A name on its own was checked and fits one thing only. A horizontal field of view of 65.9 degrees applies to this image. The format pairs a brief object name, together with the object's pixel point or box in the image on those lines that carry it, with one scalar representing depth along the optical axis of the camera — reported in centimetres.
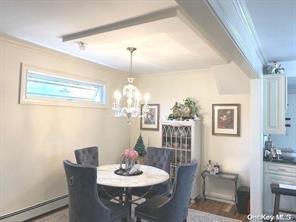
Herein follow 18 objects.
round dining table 264
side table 396
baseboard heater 303
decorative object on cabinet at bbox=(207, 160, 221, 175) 415
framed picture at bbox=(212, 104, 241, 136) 419
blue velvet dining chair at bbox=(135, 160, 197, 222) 247
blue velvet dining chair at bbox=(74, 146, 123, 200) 326
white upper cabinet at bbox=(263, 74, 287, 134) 354
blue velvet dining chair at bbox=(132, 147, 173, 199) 336
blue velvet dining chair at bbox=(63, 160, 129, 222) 230
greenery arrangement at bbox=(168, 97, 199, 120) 438
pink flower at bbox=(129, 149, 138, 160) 309
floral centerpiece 310
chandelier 319
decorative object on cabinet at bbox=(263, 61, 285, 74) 372
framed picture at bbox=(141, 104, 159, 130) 505
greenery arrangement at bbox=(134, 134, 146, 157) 474
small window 329
